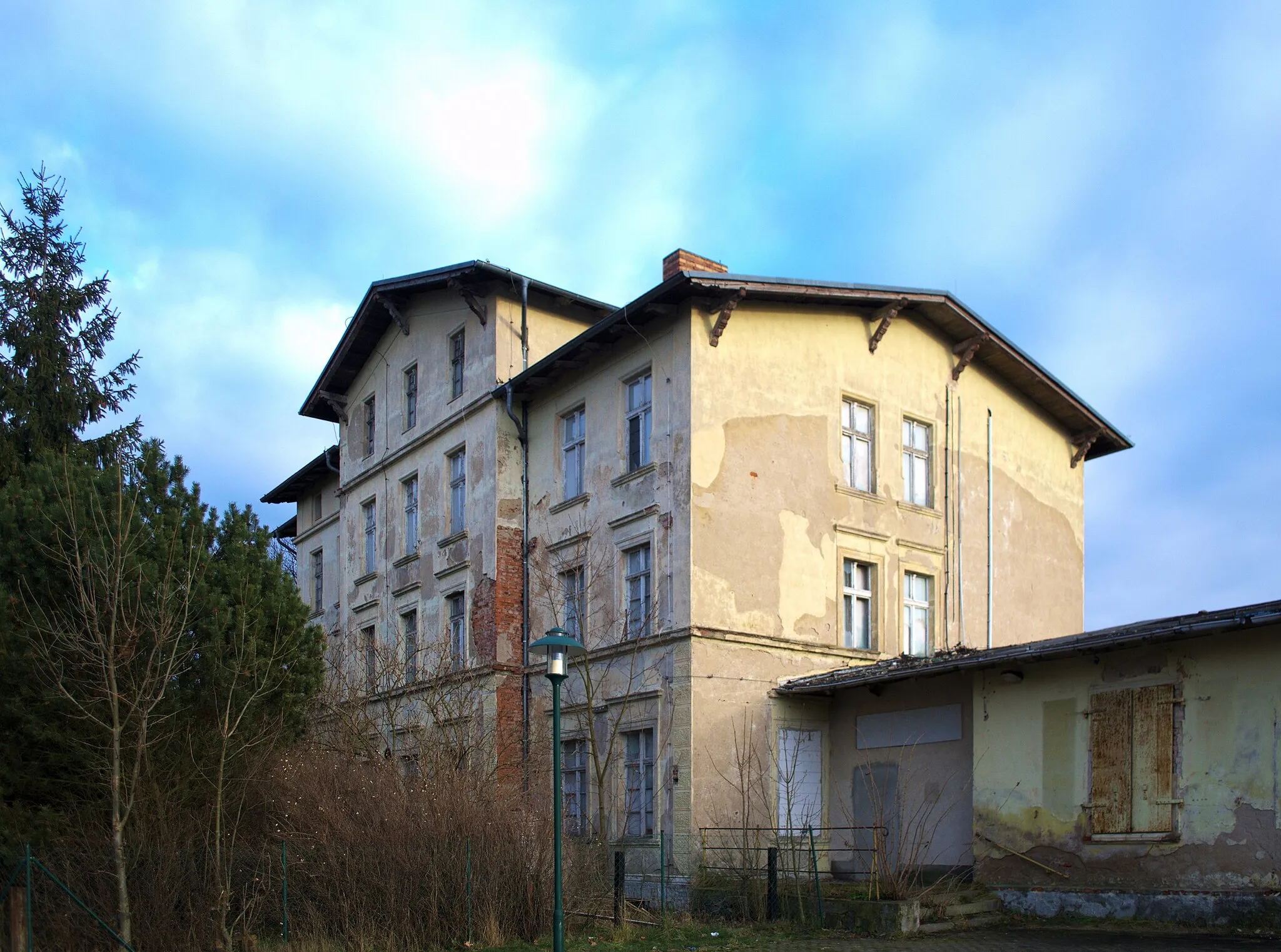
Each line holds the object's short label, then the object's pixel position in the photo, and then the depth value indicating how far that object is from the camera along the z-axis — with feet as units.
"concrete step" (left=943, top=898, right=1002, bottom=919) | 51.47
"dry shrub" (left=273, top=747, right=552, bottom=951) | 49.78
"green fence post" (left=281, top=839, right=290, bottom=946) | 50.03
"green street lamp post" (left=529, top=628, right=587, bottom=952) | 40.01
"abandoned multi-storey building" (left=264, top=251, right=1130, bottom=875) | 65.31
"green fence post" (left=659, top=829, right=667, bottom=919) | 53.57
